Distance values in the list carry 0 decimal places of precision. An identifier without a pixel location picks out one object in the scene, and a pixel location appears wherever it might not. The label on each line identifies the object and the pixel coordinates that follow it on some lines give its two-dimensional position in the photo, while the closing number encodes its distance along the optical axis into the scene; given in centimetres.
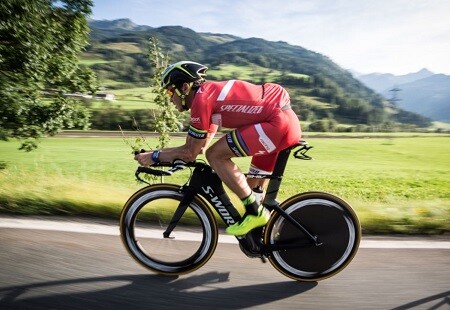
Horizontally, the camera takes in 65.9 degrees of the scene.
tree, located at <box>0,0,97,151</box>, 1046
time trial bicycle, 280
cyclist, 256
